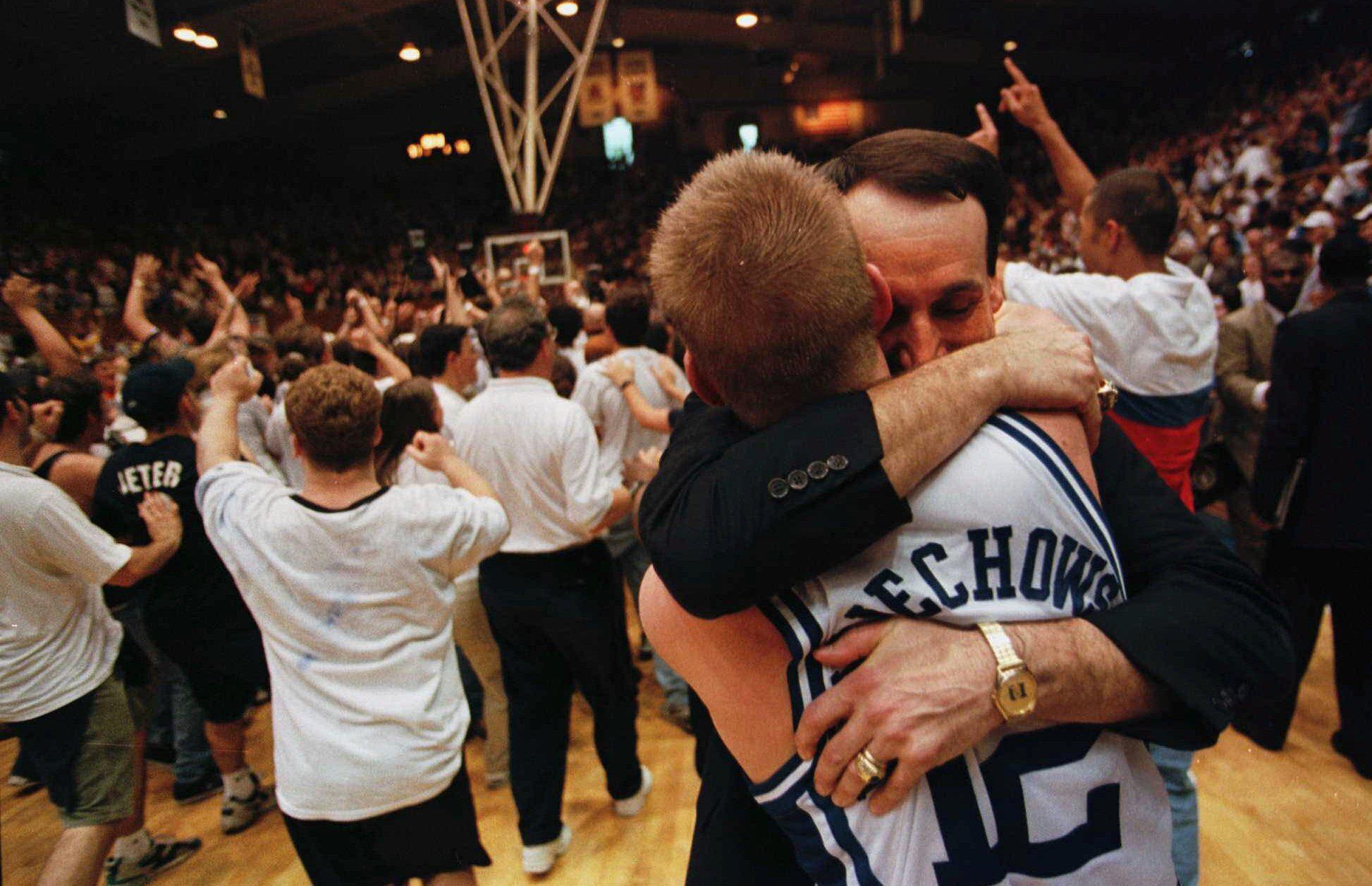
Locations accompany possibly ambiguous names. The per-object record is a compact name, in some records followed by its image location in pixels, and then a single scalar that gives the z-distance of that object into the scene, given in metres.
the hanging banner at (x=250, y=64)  8.21
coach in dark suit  0.74
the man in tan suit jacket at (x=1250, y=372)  3.52
